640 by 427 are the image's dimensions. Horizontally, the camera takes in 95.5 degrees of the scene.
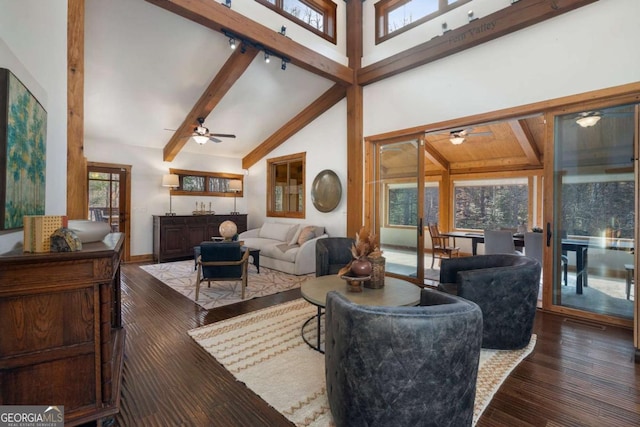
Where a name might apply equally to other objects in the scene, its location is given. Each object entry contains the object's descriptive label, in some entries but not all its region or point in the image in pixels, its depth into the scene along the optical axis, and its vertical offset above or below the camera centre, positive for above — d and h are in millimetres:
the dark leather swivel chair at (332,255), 3607 -529
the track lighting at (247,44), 3974 +2413
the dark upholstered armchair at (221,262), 3863 -668
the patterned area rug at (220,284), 3953 -1141
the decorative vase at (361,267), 2533 -472
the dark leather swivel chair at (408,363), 1321 -703
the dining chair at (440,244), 6058 -670
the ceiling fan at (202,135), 5410 +1447
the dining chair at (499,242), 4938 -497
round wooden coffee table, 2325 -699
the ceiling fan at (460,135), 5324 +1446
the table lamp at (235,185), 7734 +732
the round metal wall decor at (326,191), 5871 +460
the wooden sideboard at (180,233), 6391 -483
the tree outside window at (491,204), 7164 +248
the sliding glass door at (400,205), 4672 +138
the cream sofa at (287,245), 5293 -644
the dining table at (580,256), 3320 -487
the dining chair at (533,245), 4516 -495
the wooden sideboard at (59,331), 1438 -630
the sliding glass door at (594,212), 3088 +16
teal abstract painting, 1479 +343
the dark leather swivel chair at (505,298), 2471 -728
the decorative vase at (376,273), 2639 -551
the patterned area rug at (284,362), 1841 -1200
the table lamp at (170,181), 6566 +715
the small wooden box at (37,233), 1536 -112
